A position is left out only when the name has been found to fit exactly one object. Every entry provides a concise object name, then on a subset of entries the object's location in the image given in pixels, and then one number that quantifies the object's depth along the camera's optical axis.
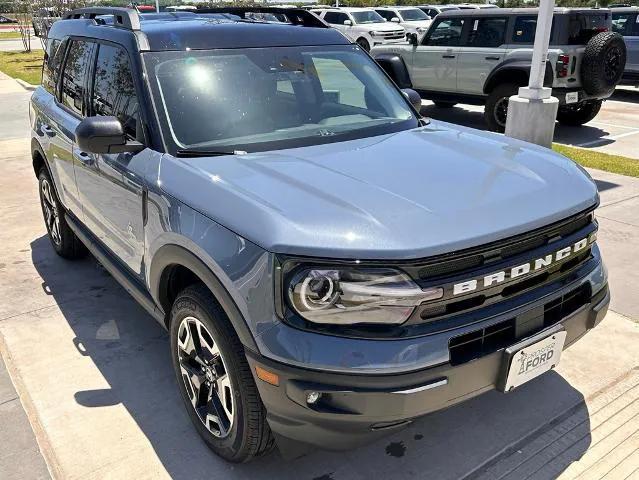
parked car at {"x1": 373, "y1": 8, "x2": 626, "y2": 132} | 8.78
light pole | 6.73
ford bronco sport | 2.05
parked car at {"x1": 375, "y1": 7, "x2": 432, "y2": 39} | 21.47
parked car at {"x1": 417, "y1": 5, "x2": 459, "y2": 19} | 24.52
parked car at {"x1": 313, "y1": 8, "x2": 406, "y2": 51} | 19.73
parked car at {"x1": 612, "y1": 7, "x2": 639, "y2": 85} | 12.80
